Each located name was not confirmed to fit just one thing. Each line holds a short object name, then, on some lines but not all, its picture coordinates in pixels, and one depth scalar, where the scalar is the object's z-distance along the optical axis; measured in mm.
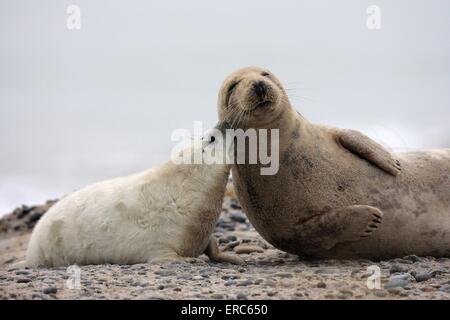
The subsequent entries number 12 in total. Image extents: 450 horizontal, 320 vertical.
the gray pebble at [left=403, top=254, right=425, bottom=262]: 8125
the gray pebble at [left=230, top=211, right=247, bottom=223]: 12828
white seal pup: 8633
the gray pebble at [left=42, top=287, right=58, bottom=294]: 6836
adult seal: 7918
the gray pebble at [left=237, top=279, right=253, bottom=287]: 7039
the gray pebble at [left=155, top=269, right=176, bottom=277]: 7612
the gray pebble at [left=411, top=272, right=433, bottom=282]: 7221
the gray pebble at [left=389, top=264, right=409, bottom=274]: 7590
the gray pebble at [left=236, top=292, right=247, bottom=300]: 6469
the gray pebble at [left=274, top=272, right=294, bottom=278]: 7426
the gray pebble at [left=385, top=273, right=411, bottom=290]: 6898
